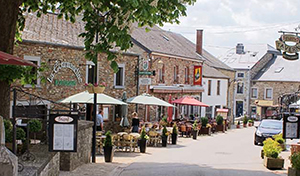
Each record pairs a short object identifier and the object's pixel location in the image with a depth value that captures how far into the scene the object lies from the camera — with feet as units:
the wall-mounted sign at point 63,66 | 71.61
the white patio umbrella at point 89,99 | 65.00
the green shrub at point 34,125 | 35.91
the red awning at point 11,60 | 22.50
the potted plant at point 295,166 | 43.39
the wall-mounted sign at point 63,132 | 33.27
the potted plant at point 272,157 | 52.60
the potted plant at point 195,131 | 91.86
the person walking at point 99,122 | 70.26
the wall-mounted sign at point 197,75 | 125.18
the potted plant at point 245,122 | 166.61
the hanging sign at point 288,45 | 61.46
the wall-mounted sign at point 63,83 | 72.57
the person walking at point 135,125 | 76.02
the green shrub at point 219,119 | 118.83
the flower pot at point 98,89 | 52.00
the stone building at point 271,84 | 189.16
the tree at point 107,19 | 33.55
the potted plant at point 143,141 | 63.26
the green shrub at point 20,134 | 34.50
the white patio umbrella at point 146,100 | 80.64
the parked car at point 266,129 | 81.97
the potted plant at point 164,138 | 73.97
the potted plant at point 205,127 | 105.19
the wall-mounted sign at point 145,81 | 88.38
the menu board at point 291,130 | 51.35
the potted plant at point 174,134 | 78.64
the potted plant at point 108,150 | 52.54
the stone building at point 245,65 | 199.72
